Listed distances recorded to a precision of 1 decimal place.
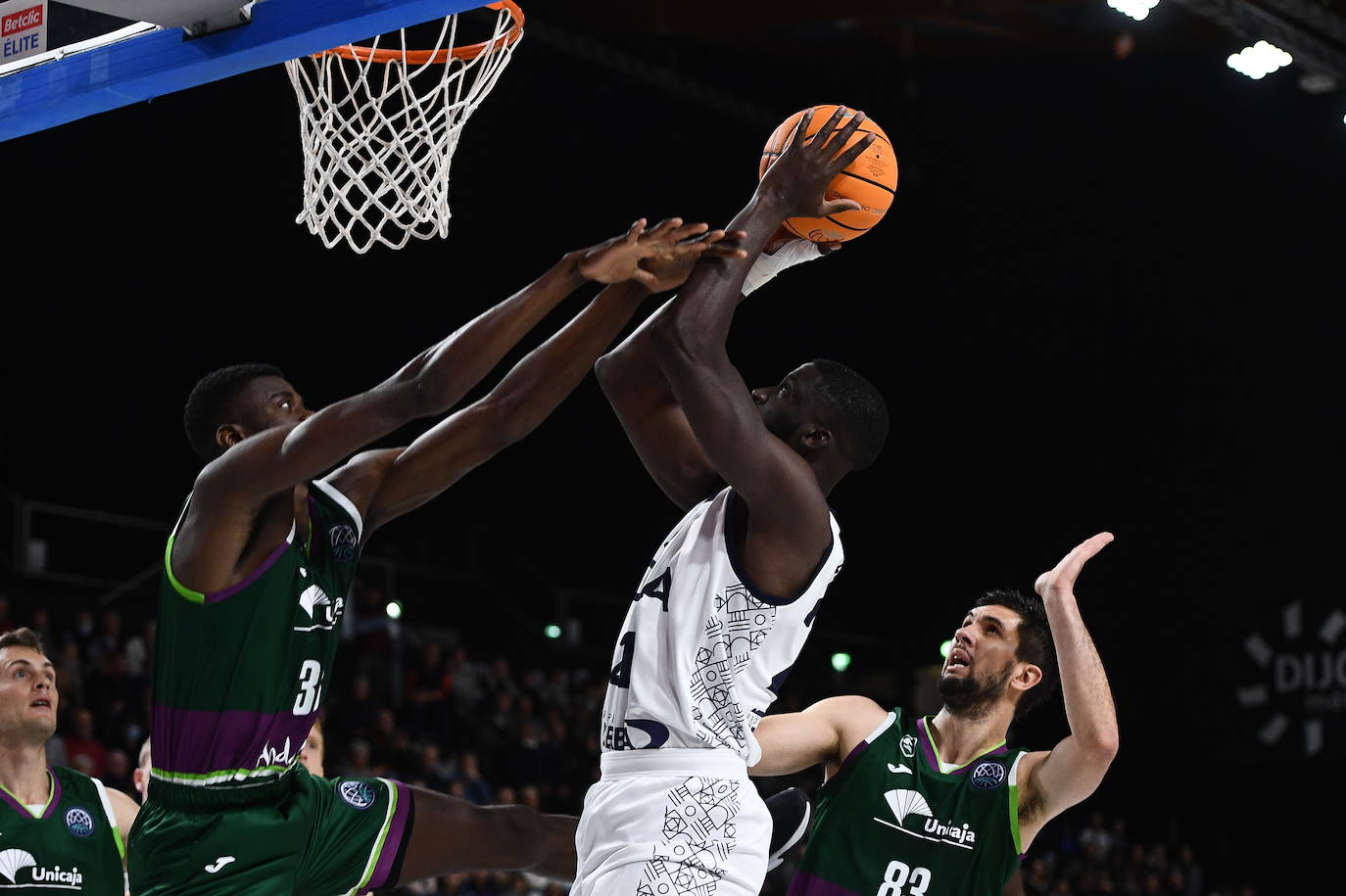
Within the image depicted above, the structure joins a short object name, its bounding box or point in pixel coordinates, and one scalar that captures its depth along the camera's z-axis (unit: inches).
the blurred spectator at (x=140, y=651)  457.7
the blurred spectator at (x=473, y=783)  470.0
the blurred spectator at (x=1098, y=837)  626.8
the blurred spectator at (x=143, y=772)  228.0
